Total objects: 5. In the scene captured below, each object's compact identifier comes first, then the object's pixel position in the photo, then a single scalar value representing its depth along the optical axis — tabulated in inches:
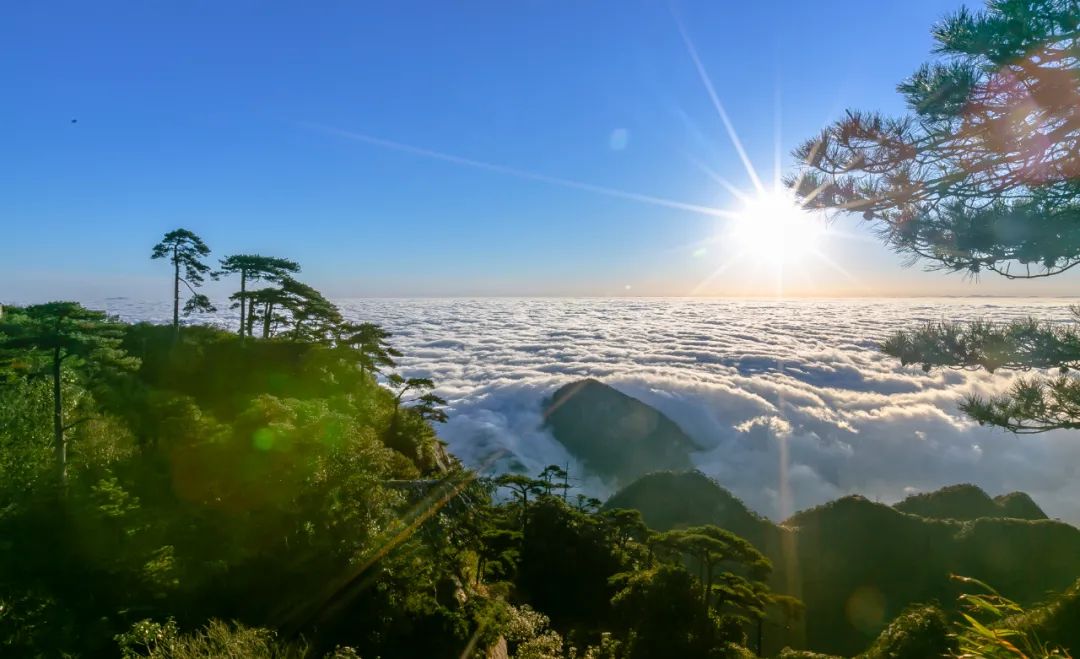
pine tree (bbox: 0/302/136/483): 399.2
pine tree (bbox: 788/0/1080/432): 300.2
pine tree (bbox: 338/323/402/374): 1219.2
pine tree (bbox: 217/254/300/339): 1144.8
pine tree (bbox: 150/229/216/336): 966.4
